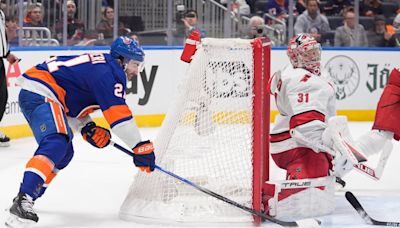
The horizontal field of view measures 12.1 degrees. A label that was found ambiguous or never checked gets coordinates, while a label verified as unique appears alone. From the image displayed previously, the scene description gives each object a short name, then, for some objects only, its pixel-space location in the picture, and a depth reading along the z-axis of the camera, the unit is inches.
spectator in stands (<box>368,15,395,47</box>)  723.2
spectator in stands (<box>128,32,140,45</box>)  675.3
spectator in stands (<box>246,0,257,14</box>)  715.7
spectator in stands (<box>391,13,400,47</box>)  729.6
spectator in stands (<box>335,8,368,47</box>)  720.3
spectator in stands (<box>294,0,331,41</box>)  720.0
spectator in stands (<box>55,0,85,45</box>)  637.3
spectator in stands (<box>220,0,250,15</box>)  692.6
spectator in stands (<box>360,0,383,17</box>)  729.0
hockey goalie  348.6
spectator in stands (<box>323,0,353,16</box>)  731.3
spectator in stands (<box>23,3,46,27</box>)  610.2
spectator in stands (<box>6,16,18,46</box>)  601.5
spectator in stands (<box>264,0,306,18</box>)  722.1
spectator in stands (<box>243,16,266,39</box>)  682.1
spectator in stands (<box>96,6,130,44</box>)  662.1
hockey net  346.6
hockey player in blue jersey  324.4
